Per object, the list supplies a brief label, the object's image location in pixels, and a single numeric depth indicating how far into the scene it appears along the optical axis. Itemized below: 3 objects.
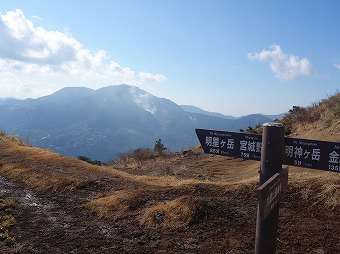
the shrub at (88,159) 18.33
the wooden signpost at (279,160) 3.32
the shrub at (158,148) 22.08
